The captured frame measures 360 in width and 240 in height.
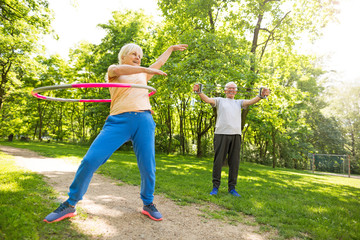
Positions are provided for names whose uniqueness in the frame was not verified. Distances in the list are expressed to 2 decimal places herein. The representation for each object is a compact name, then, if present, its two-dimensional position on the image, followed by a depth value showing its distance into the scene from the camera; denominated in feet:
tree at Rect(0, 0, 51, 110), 32.27
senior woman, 9.02
